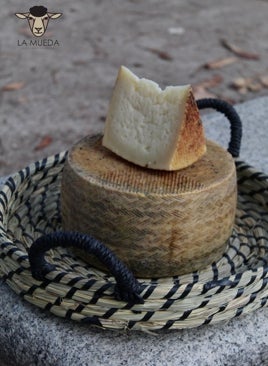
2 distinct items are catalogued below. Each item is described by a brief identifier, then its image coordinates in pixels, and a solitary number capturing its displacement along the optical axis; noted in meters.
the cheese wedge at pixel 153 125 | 1.27
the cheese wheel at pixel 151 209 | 1.25
